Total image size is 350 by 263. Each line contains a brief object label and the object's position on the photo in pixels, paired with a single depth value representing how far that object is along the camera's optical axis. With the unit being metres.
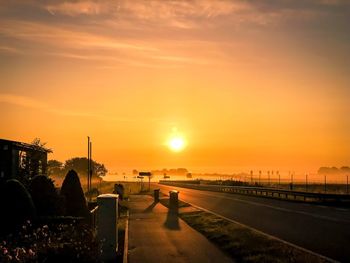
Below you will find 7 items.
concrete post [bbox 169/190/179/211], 34.97
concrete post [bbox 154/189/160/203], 47.17
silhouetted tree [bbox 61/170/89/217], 20.36
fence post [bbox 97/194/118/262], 13.77
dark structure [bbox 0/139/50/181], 31.47
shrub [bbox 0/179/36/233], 16.48
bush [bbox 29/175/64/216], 19.20
